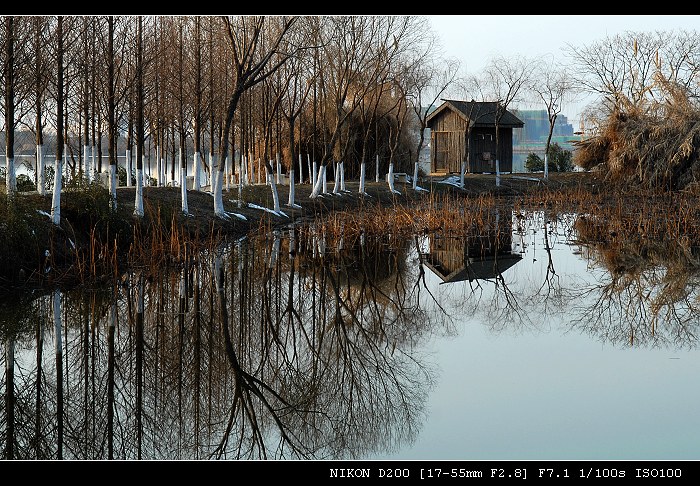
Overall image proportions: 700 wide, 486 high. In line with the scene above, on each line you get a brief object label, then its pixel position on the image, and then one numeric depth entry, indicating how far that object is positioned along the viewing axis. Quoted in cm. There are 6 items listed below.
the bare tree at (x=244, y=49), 2131
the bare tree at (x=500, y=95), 4456
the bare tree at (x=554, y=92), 4866
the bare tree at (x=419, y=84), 3911
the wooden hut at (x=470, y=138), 5047
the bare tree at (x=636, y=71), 4444
